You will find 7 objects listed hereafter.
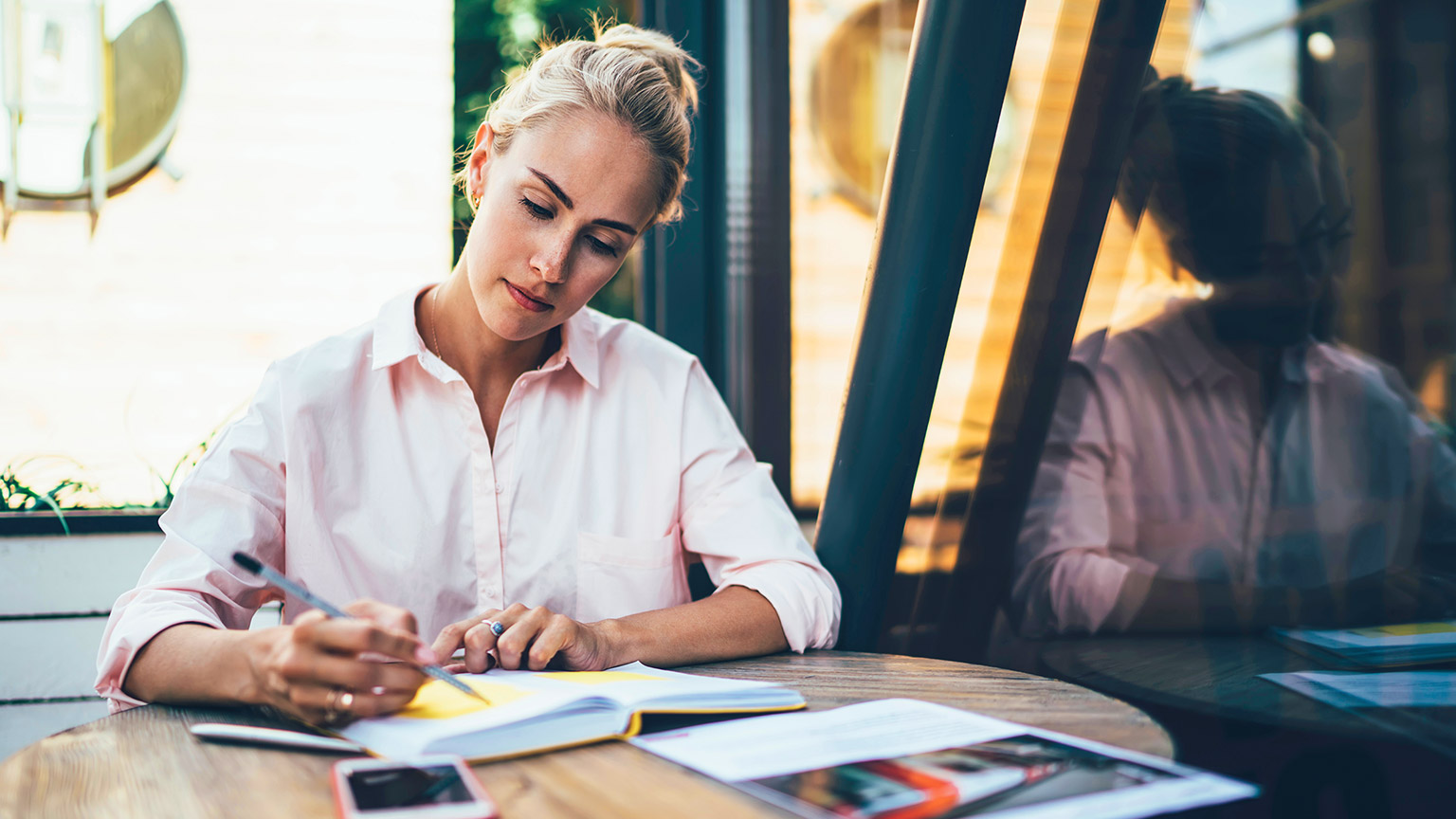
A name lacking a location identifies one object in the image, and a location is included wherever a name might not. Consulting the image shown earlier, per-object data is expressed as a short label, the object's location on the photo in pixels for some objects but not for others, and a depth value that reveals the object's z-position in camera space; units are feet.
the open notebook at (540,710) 2.39
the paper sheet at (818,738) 2.30
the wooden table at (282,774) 2.10
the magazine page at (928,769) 2.00
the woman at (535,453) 3.92
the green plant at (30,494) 5.74
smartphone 1.93
